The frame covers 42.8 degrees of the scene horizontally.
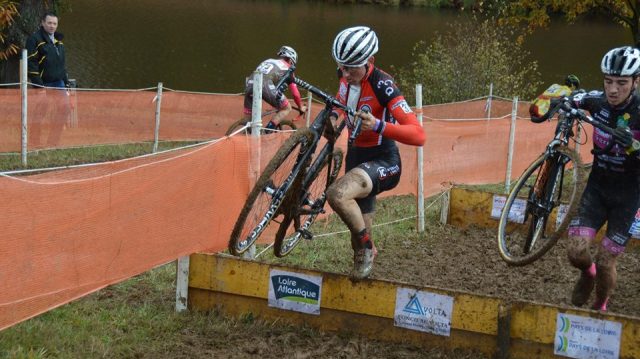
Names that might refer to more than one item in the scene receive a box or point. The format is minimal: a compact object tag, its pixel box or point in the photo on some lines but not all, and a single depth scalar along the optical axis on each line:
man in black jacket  13.09
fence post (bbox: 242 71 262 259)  6.91
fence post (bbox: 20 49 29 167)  12.02
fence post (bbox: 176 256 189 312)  6.28
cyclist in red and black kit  6.04
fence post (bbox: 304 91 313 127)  14.85
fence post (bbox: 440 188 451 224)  9.95
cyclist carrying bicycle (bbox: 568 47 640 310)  6.16
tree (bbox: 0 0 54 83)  16.41
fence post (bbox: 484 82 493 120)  18.31
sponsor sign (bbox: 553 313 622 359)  5.35
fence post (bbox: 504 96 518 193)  12.06
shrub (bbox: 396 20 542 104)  21.14
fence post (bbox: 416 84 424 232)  9.44
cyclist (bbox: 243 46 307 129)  11.84
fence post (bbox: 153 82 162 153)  14.70
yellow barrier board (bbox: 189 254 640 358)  5.52
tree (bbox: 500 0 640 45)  15.63
